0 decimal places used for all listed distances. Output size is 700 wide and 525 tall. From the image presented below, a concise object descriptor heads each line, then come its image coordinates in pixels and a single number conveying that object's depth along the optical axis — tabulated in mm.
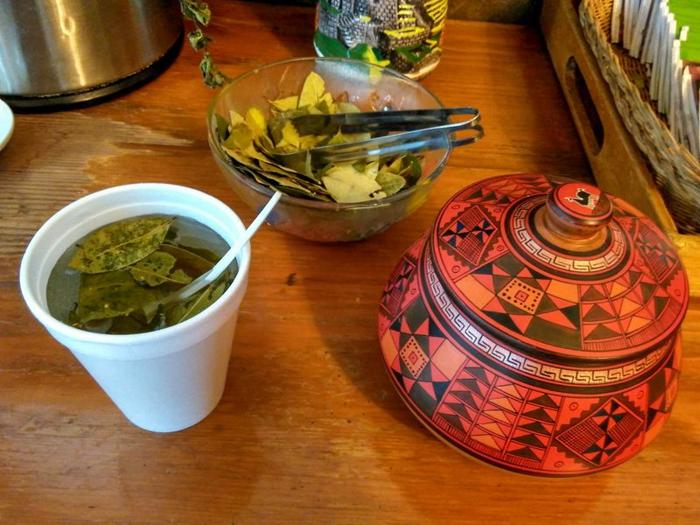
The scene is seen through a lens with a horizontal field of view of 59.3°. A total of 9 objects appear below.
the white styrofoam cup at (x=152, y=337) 346
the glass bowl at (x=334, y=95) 532
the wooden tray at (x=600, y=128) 553
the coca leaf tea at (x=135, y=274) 393
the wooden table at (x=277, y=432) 423
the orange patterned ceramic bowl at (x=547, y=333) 369
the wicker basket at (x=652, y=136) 535
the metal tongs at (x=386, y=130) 571
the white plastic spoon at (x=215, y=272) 390
